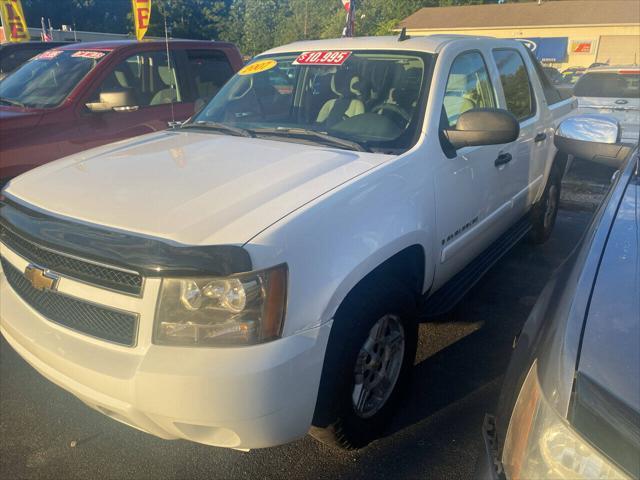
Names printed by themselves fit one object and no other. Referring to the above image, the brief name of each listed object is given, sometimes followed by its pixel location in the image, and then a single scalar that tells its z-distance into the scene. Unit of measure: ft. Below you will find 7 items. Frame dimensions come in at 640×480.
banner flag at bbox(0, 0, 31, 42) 38.68
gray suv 3.36
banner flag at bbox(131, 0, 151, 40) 23.30
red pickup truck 14.53
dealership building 96.94
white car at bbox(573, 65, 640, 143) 26.43
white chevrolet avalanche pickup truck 5.50
